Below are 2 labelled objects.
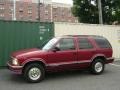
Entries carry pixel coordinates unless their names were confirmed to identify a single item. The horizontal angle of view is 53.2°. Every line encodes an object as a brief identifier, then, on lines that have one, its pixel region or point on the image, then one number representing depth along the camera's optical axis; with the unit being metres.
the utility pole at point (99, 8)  9.70
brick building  34.24
